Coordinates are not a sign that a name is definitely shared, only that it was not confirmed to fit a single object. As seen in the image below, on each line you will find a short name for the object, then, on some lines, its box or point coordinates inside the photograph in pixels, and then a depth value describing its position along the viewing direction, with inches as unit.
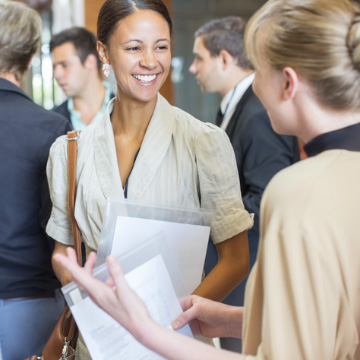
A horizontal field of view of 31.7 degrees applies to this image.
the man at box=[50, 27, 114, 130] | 166.1
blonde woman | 39.5
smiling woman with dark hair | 69.2
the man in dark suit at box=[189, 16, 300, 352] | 116.1
